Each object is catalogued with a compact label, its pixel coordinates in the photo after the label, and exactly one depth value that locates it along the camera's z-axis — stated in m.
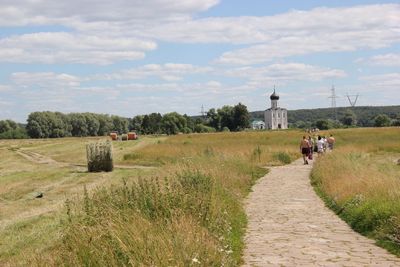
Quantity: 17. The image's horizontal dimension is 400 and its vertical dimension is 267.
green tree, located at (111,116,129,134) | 183.12
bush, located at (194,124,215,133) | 148.38
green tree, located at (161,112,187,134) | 148.75
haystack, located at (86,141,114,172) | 34.47
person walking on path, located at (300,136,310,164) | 33.09
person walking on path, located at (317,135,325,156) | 36.66
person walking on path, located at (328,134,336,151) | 42.22
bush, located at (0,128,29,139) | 147.12
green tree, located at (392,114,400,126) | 150.45
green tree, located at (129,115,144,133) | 175.24
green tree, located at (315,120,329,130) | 150.00
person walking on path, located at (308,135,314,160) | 35.67
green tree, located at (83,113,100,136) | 169.00
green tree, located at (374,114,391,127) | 152.64
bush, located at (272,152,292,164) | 35.61
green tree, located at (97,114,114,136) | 174.49
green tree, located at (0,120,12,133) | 160.25
